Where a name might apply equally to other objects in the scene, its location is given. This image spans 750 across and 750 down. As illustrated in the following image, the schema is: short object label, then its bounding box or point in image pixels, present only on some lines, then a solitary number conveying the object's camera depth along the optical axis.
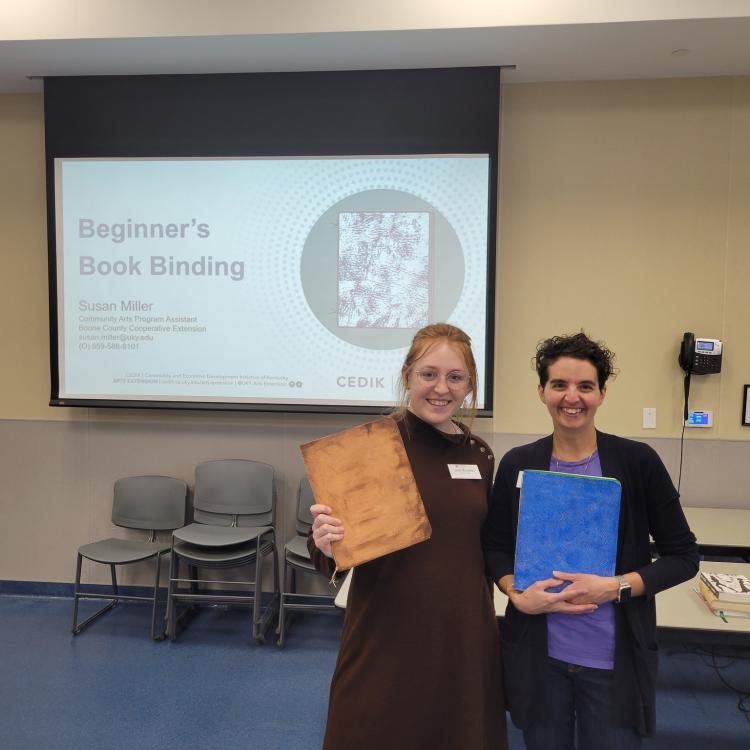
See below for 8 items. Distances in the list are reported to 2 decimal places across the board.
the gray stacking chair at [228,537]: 3.29
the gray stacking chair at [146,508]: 3.62
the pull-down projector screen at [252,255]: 3.41
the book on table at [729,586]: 1.99
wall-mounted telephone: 3.37
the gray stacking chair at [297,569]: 3.28
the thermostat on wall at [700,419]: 3.46
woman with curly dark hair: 1.29
